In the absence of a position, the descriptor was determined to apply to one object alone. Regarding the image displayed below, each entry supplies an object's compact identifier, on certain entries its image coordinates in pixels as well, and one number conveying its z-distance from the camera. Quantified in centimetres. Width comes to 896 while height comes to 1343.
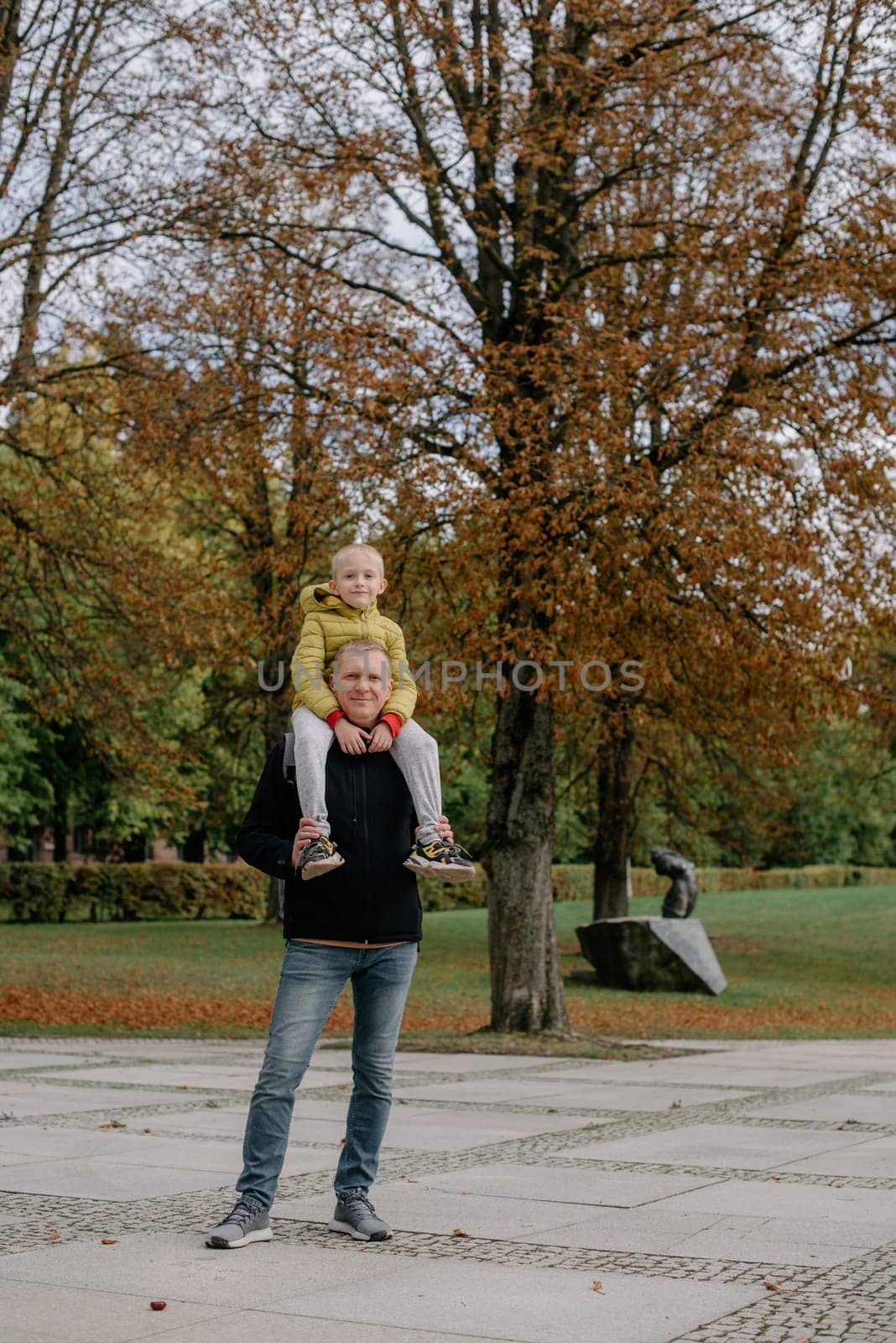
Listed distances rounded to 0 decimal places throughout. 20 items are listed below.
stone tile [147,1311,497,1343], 409
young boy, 528
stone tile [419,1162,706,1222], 627
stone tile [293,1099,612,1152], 788
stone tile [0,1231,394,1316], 462
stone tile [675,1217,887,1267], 517
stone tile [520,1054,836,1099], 1130
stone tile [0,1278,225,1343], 413
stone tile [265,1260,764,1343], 424
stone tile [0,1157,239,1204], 631
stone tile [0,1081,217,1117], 909
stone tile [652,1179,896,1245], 566
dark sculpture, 2275
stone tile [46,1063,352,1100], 1065
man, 538
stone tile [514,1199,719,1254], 536
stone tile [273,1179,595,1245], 562
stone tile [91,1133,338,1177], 698
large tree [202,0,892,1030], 1338
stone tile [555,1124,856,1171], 734
